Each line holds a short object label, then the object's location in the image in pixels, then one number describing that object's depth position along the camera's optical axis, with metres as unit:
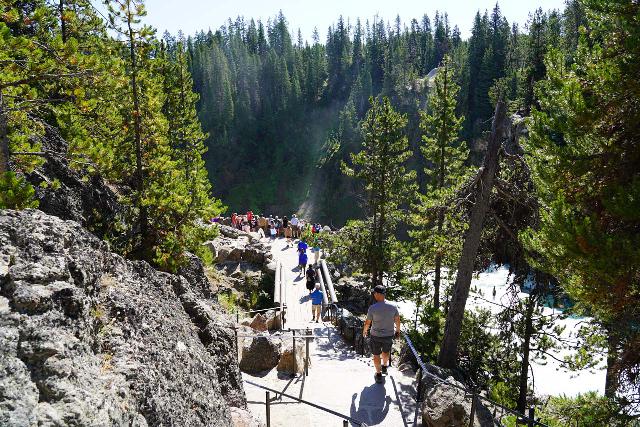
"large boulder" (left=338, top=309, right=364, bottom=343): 12.78
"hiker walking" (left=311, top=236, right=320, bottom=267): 23.47
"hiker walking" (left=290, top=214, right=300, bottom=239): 31.24
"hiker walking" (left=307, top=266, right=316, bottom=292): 18.59
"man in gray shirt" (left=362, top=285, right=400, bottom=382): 7.71
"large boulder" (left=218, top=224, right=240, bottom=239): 29.61
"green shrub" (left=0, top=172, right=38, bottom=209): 4.70
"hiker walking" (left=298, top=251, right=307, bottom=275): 22.05
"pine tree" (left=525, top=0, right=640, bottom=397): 5.49
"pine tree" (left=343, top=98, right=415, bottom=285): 19.41
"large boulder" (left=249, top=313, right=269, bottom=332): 13.98
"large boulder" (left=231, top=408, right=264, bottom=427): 5.38
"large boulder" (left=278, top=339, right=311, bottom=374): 9.17
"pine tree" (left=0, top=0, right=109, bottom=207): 5.15
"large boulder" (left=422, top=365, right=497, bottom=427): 6.74
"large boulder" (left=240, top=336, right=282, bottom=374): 9.49
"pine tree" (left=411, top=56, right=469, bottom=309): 19.64
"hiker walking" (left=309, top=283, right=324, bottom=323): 15.75
